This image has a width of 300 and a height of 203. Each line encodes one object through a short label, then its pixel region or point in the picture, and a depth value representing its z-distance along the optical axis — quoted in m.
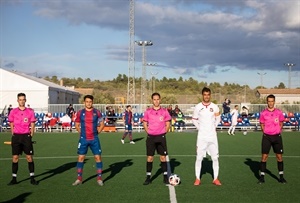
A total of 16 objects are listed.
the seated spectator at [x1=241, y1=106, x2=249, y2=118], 33.17
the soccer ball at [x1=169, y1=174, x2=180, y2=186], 9.69
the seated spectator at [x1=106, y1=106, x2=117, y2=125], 32.61
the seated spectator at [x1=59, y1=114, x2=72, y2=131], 32.59
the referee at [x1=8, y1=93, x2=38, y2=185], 9.99
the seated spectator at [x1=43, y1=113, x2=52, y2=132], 33.03
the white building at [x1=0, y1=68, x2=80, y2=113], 48.16
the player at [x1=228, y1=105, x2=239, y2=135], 27.71
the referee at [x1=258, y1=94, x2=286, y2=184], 10.11
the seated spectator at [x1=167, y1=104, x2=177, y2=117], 31.48
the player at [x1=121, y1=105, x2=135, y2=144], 21.67
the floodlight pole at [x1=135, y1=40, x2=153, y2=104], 52.44
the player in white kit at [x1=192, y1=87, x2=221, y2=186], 9.65
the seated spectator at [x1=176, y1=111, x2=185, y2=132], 31.31
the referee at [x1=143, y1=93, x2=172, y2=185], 9.93
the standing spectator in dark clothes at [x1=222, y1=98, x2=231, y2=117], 33.96
